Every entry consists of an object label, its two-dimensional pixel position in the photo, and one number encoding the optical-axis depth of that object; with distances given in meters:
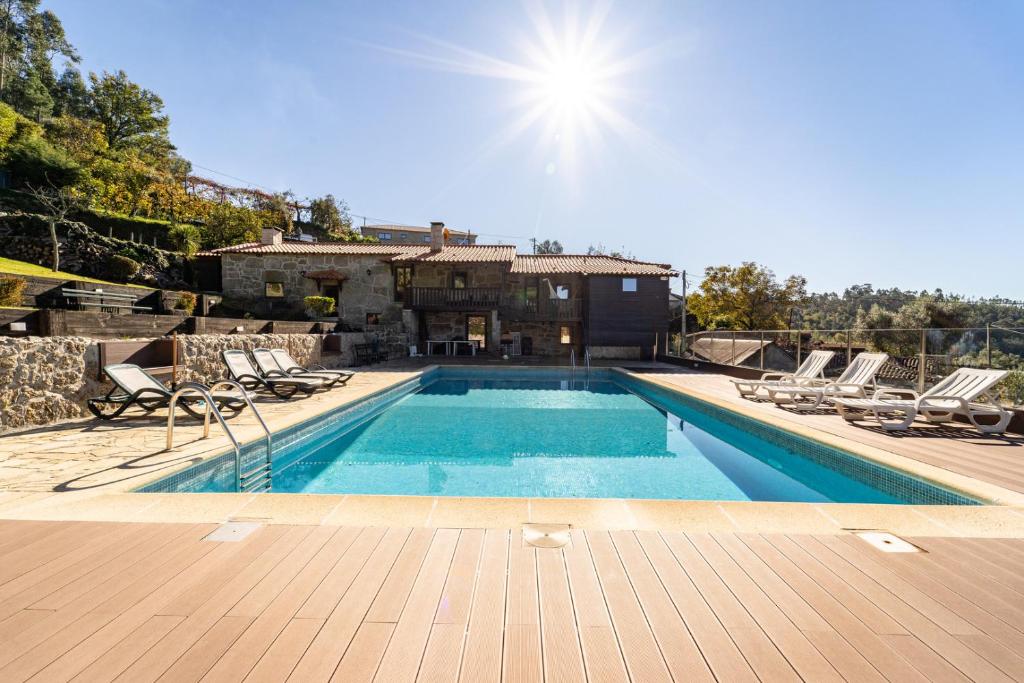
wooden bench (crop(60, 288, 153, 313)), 8.45
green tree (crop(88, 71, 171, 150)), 31.58
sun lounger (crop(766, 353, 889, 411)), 6.99
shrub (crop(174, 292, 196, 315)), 11.65
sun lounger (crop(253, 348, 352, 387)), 8.57
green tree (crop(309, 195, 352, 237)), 33.62
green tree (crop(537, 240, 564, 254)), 53.03
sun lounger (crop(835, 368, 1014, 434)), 5.42
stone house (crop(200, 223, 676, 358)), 19.16
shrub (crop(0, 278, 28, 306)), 6.80
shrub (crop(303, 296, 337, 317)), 17.72
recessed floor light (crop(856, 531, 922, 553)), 2.42
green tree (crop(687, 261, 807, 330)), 29.56
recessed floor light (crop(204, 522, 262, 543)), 2.46
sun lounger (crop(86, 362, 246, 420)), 5.48
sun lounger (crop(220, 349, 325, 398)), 7.93
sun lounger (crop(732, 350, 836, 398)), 8.11
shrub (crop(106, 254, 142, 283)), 16.00
